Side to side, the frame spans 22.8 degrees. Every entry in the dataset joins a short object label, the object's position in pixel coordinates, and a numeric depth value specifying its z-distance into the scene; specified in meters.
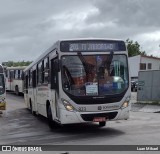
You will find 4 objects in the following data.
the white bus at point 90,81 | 12.77
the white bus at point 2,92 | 21.41
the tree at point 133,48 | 90.12
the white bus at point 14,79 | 40.03
